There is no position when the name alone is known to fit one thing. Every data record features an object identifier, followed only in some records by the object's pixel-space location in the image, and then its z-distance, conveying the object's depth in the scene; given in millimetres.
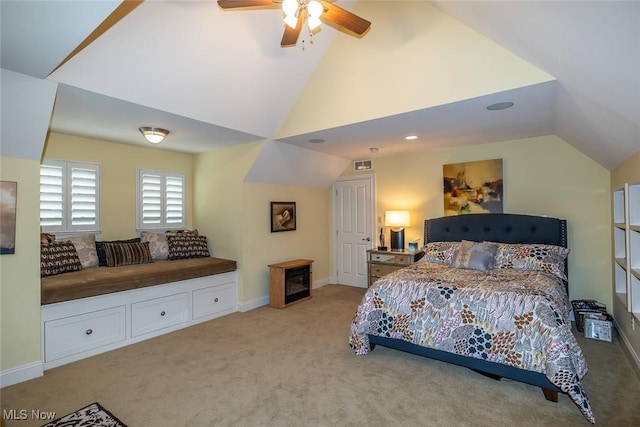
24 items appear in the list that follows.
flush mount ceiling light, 3615
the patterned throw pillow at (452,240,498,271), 3562
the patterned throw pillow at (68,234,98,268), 3744
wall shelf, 2769
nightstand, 4703
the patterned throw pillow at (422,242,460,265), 3961
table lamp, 4965
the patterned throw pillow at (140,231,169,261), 4371
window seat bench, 2887
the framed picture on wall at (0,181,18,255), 2529
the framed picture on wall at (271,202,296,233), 4988
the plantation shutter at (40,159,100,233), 3777
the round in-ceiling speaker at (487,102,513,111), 2871
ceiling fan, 2084
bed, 2240
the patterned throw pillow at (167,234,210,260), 4477
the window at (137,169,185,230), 4664
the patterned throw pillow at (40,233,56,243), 3450
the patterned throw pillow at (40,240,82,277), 3256
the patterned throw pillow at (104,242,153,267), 3926
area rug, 2055
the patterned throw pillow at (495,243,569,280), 3418
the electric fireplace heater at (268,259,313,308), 4574
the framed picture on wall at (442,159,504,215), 4379
